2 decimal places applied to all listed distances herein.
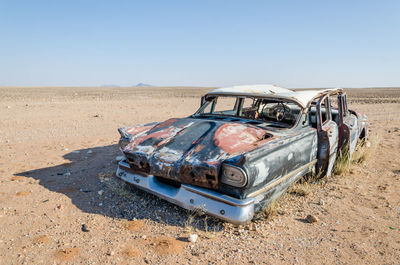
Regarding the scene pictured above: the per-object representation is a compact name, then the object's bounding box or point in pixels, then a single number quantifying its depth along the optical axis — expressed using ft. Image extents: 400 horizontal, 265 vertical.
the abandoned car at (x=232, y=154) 9.18
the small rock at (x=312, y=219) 10.42
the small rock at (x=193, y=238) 8.95
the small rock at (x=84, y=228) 9.62
